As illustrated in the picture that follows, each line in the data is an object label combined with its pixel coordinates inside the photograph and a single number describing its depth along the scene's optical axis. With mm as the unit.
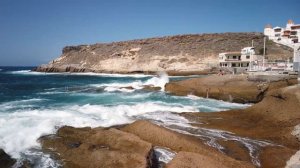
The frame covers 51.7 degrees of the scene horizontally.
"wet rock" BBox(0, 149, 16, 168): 9937
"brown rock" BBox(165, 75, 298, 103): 24875
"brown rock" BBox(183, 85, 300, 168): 11908
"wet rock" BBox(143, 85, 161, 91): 36062
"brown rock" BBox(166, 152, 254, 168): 7990
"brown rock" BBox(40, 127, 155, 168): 8469
